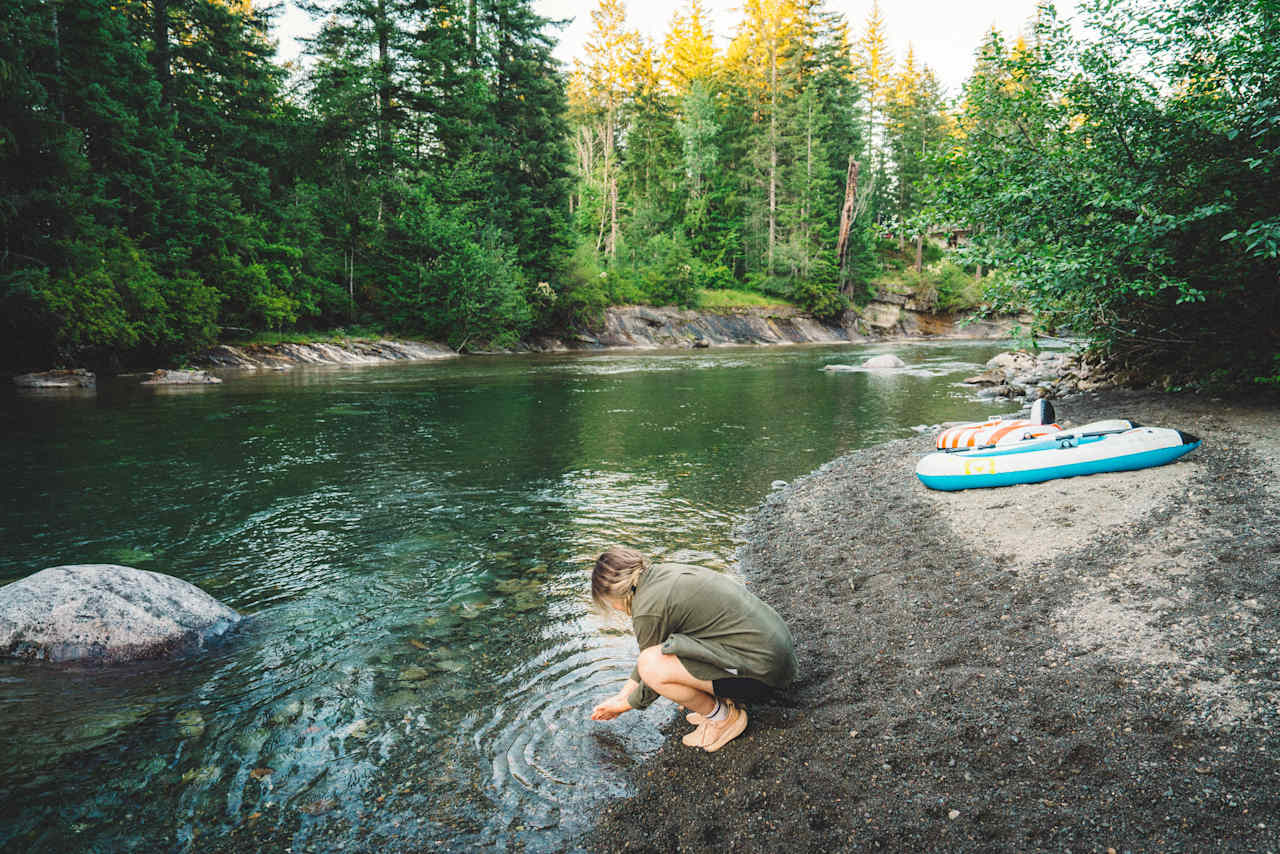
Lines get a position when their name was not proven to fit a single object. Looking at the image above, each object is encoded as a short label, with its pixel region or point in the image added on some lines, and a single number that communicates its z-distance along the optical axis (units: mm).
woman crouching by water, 3895
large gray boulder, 5320
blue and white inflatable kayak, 7527
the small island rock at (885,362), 29408
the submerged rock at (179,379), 24688
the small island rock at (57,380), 23125
